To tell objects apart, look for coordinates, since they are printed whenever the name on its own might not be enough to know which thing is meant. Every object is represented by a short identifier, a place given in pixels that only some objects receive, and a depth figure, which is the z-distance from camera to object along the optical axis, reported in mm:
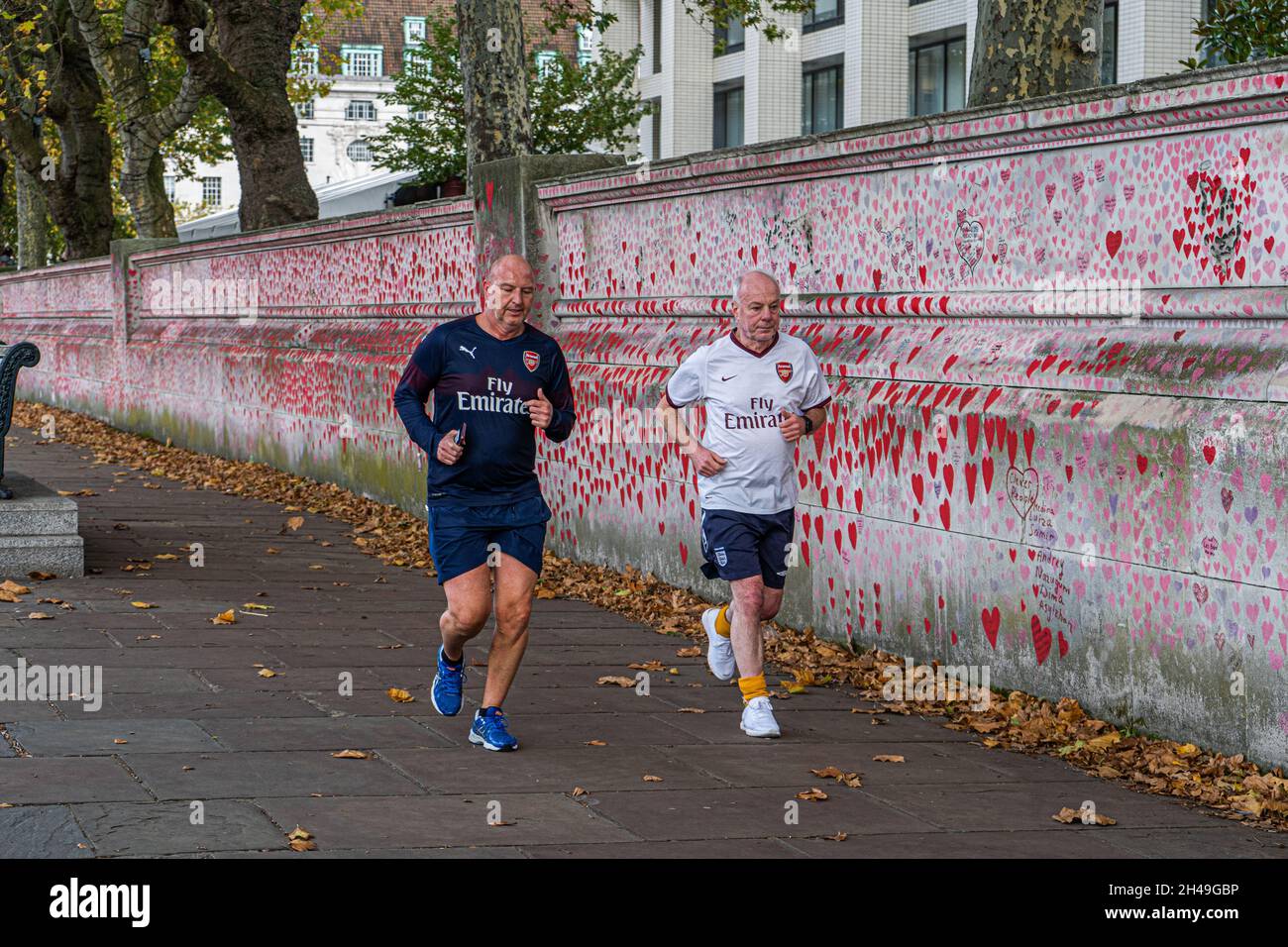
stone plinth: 10508
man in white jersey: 7453
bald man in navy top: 6949
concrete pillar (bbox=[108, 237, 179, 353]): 23922
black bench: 11227
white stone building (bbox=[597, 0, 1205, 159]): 36000
